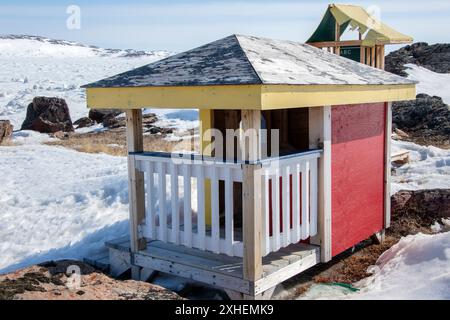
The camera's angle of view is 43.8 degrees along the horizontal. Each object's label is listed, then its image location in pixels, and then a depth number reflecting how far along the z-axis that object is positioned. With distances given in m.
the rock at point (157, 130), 20.97
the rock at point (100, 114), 25.58
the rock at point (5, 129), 16.58
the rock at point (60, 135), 20.84
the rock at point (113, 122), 23.34
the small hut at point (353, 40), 9.95
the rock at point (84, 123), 25.18
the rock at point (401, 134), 18.92
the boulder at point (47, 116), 22.45
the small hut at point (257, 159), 4.81
